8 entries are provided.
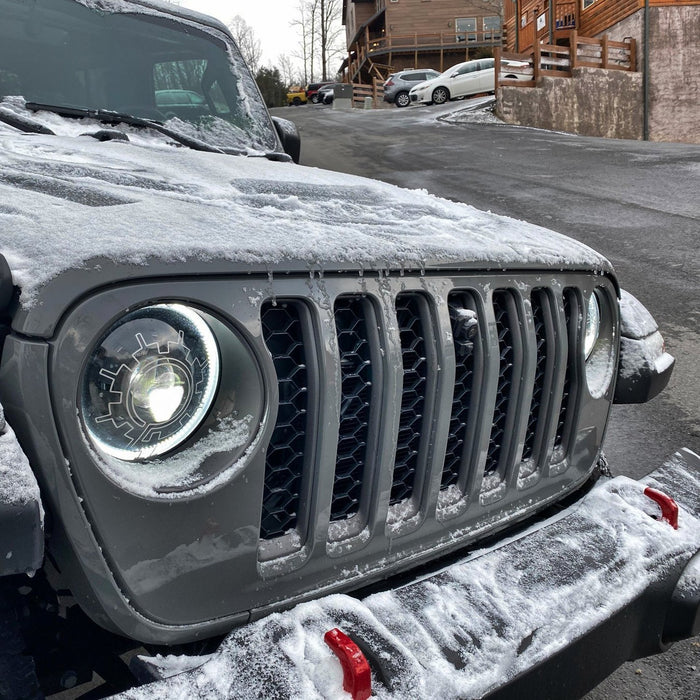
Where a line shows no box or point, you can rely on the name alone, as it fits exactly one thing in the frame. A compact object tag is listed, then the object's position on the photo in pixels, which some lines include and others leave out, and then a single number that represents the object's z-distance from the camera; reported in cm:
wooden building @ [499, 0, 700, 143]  2222
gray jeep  119
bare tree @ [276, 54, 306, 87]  7012
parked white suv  3034
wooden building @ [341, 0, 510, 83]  4869
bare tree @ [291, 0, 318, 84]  6175
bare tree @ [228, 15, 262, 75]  6171
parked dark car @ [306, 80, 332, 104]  5191
